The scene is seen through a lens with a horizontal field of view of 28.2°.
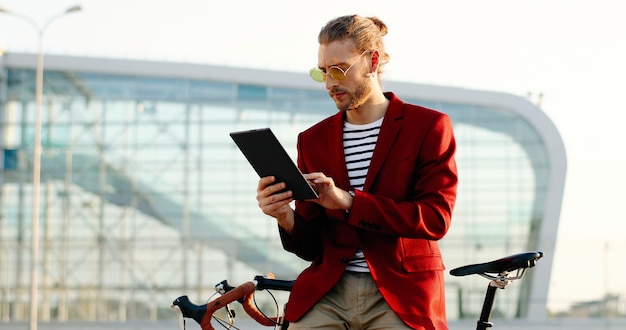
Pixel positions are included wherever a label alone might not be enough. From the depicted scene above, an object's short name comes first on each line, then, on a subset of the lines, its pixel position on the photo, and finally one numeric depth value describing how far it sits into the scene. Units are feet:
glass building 124.98
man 12.42
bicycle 13.10
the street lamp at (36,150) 97.25
